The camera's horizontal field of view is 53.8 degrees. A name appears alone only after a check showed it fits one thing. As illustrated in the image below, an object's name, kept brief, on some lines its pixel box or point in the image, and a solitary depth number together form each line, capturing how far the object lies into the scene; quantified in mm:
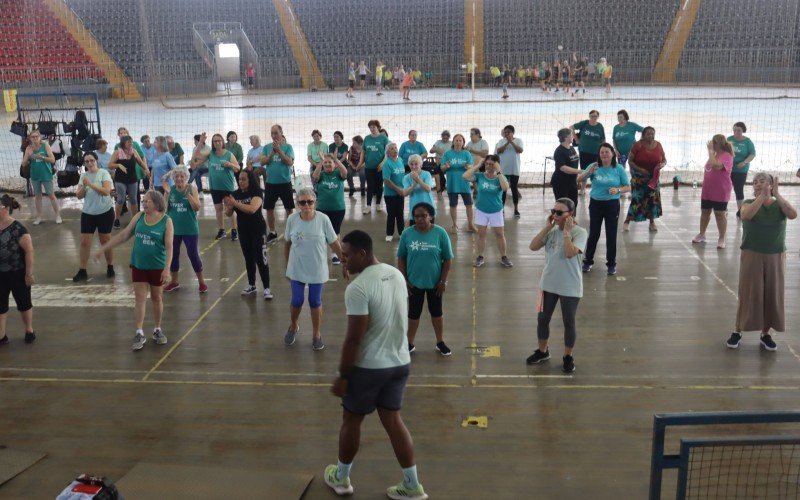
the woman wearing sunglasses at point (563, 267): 6855
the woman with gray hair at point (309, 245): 7570
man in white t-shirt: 4742
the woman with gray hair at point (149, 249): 7730
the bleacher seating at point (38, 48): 34219
